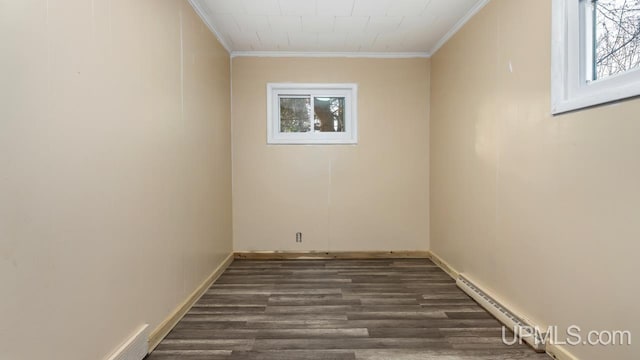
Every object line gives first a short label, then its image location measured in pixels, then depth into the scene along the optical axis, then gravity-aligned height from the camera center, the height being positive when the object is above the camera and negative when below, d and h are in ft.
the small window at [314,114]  12.59 +2.40
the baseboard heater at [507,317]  6.15 -3.13
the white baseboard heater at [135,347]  5.24 -2.89
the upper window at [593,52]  4.78 +1.94
